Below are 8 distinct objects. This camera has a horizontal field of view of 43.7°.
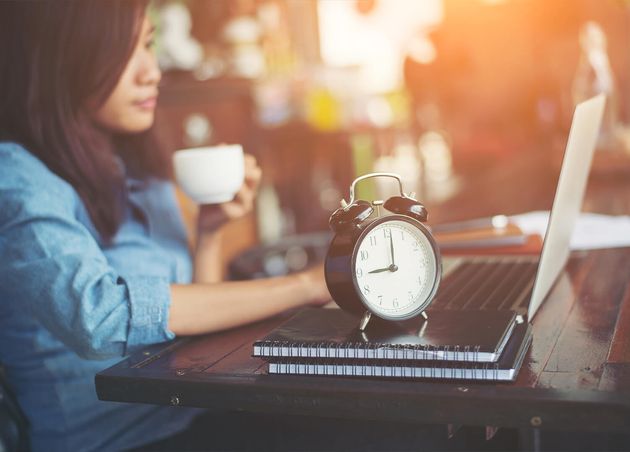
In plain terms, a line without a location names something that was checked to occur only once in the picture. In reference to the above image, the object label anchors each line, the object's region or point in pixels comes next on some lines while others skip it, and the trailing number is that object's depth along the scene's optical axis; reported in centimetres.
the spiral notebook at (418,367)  77
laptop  96
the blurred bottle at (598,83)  254
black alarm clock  87
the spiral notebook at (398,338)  78
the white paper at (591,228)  148
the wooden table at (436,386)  72
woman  101
